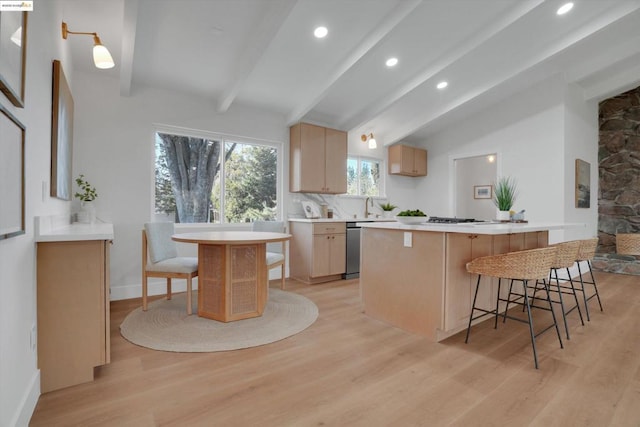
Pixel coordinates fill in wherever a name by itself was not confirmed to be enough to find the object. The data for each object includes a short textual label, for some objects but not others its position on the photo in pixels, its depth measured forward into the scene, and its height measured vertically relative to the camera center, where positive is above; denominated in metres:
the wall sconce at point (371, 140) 5.16 +1.30
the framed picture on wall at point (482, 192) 7.47 +0.52
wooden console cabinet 1.78 -0.57
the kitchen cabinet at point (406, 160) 6.08 +1.02
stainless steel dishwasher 4.81 -0.59
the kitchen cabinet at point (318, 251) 4.42 -0.56
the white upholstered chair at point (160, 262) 3.01 -0.49
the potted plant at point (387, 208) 5.77 +0.09
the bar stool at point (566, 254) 2.68 -0.35
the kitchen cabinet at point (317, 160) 4.70 +0.81
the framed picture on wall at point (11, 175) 1.22 +0.15
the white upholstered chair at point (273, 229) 4.14 -0.22
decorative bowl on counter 2.65 -0.05
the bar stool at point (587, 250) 3.12 -0.37
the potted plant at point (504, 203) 3.15 +0.10
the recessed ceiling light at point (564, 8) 3.38 +2.21
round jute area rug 2.40 -0.99
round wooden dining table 2.82 -0.59
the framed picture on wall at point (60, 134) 2.30 +0.61
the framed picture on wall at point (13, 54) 1.18 +0.65
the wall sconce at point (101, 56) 2.37 +1.19
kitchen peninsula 2.43 -0.50
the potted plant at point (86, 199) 3.21 +0.13
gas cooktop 2.85 -0.07
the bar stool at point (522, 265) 2.21 -0.37
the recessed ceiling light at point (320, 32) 3.13 +1.80
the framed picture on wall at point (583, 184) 5.05 +0.49
